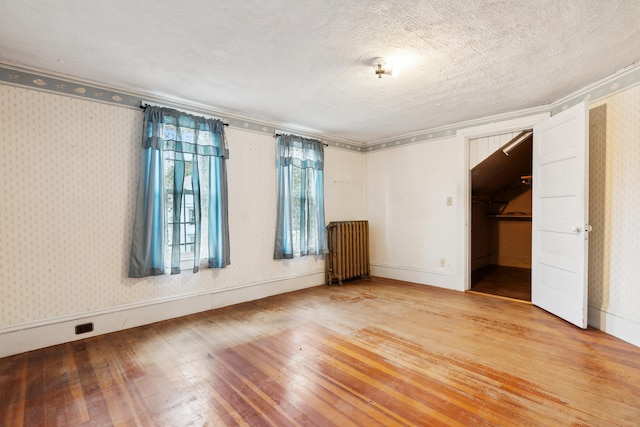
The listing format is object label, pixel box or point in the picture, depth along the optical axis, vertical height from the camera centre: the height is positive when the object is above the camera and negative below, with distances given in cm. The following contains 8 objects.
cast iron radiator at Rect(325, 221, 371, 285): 482 -69
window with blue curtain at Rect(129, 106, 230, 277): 304 +15
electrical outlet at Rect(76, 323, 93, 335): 277 -108
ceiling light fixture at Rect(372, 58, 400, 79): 248 +120
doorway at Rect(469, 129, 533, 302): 479 -26
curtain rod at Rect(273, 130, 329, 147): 427 +112
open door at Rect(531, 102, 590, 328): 286 -7
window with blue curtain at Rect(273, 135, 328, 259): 424 +18
